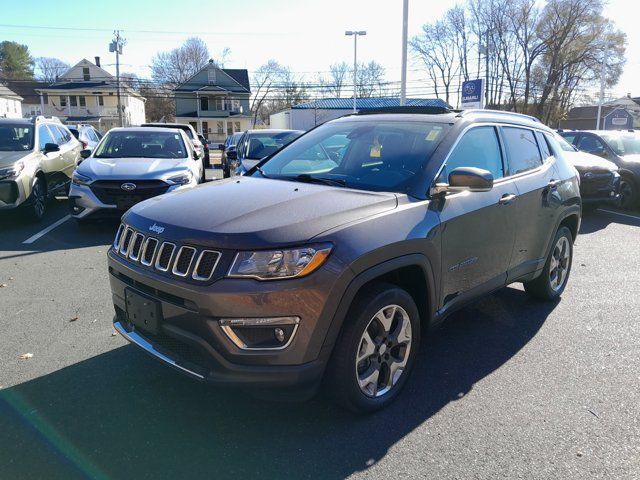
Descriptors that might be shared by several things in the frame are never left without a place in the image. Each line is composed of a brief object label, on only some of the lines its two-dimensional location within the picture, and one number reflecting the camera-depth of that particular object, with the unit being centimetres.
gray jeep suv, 259
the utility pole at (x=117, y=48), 5028
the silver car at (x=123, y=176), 761
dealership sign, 1566
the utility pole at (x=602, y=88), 2924
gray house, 6331
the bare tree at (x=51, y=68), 8350
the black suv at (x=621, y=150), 1151
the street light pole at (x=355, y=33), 3272
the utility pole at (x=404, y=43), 1667
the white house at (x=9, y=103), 6025
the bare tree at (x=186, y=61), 7808
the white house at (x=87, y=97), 6594
